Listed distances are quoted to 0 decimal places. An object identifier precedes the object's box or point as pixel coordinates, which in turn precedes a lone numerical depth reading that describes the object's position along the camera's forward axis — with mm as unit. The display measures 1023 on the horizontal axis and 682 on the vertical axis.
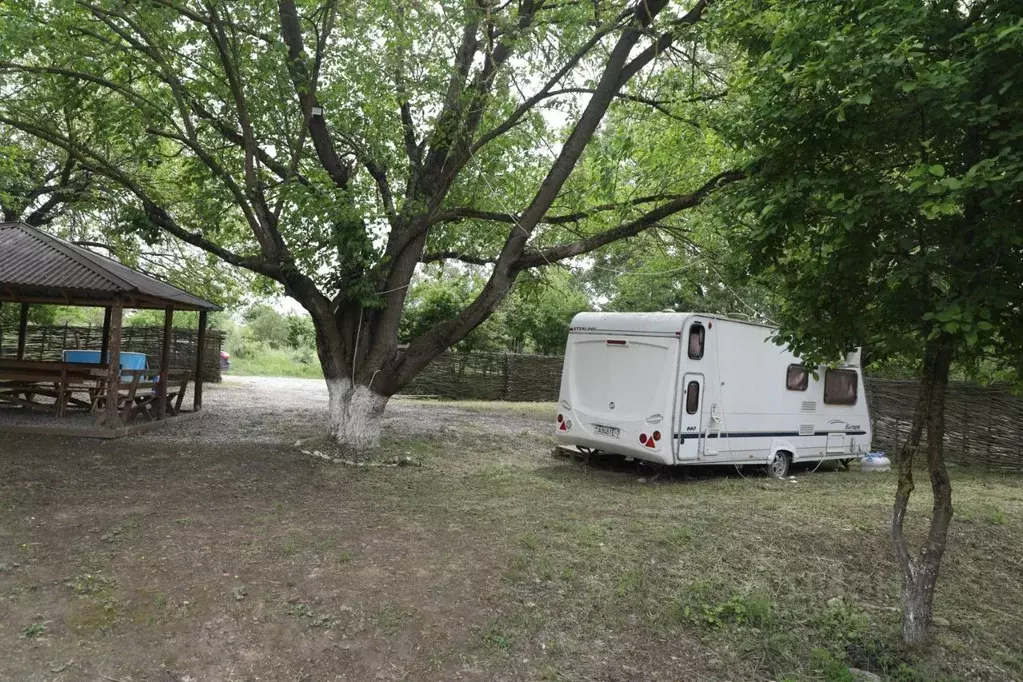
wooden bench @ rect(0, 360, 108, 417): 12055
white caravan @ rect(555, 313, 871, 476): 9703
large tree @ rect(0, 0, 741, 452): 9258
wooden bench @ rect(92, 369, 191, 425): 11977
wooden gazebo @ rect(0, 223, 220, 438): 10992
